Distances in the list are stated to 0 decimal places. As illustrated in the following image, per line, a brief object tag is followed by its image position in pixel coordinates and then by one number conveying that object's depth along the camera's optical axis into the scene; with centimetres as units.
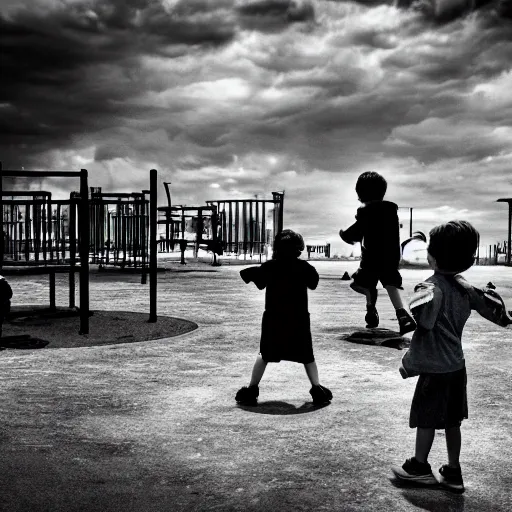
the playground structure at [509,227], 2528
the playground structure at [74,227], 777
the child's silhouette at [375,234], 786
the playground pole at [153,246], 899
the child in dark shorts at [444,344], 337
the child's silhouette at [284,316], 489
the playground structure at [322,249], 4031
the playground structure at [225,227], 2394
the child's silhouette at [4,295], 633
